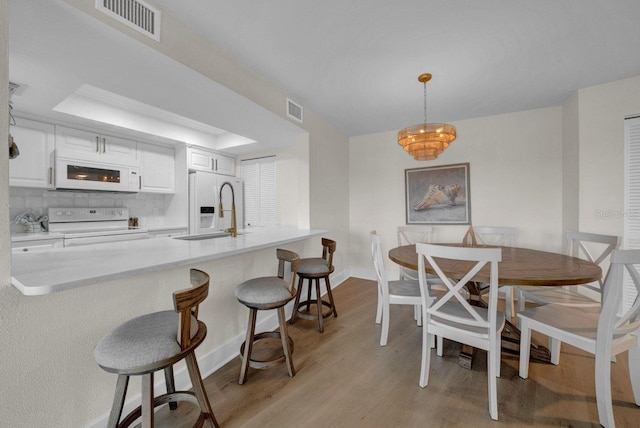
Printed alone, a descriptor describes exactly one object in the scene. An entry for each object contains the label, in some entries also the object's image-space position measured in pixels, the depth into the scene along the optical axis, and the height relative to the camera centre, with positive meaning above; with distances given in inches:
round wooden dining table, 57.2 -15.5
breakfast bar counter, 37.1 -9.4
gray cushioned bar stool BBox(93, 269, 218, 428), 37.5 -21.8
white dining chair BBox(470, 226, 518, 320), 103.0 -14.8
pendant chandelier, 86.2 +26.9
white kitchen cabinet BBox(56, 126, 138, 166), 110.8 +33.6
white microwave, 108.1 +18.8
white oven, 111.4 -5.5
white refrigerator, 146.2 +8.2
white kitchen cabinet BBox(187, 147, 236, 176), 148.4 +34.1
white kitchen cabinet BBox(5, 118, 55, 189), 99.8 +25.7
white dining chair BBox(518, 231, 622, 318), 76.2 -28.0
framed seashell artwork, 140.2 +10.3
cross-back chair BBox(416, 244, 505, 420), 55.1 -26.7
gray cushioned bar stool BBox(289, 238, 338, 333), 95.4 -24.6
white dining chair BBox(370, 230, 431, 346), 82.7 -27.7
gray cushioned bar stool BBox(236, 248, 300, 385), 65.3 -23.9
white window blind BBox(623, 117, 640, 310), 95.7 +10.7
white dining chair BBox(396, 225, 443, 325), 108.4 -14.2
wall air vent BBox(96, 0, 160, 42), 52.1 +45.2
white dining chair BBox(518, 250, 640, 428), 49.8 -27.7
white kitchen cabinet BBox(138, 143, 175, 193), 138.7 +27.3
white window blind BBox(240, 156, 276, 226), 163.6 +15.7
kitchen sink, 89.0 -8.6
